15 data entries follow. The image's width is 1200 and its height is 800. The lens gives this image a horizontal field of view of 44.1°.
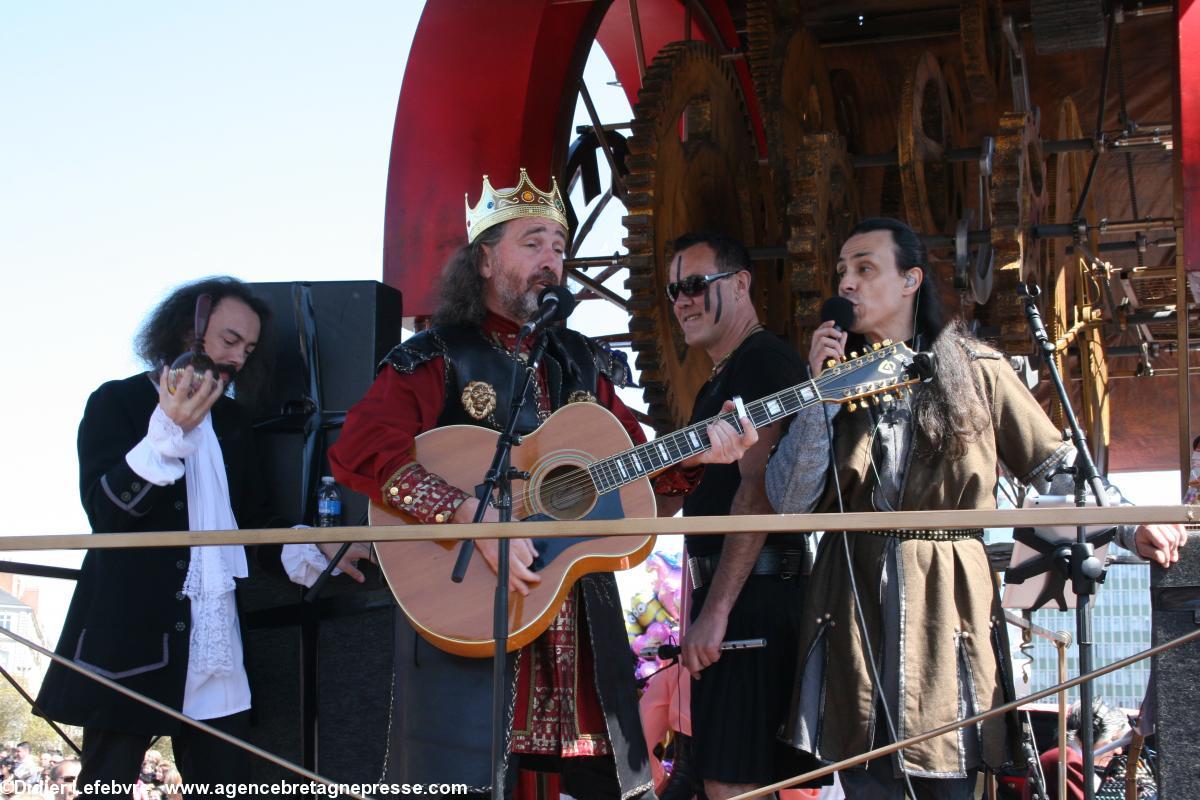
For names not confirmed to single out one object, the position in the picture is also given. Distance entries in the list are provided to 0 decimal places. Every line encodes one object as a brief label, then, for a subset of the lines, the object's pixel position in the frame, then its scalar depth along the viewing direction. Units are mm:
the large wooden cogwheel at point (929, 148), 5133
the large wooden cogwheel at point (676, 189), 4891
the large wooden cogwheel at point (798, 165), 4852
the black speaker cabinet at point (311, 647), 4391
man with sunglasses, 3500
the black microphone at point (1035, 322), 3348
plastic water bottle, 4293
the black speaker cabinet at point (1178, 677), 3217
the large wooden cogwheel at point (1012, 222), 4812
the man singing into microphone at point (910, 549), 3078
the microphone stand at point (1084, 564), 3045
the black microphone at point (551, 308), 3283
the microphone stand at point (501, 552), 2838
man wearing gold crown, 3283
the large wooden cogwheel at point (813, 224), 4816
